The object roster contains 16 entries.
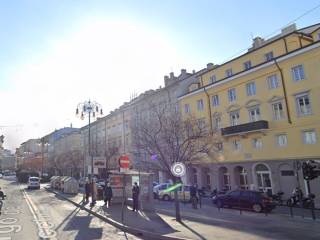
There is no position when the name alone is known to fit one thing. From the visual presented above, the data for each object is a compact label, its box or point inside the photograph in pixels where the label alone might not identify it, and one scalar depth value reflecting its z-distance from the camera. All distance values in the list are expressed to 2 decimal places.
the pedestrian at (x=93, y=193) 19.47
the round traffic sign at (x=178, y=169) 11.68
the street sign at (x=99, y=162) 18.05
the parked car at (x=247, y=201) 16.66
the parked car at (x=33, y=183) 40.14
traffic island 9.90
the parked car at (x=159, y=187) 25.17
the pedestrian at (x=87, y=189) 21.43
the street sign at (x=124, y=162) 11.99
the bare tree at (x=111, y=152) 40.07
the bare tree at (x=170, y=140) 14.49
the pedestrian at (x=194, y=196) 18.26
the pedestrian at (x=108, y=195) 19.24
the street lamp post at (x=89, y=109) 20.84
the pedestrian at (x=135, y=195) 16.07
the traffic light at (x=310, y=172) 12.90
